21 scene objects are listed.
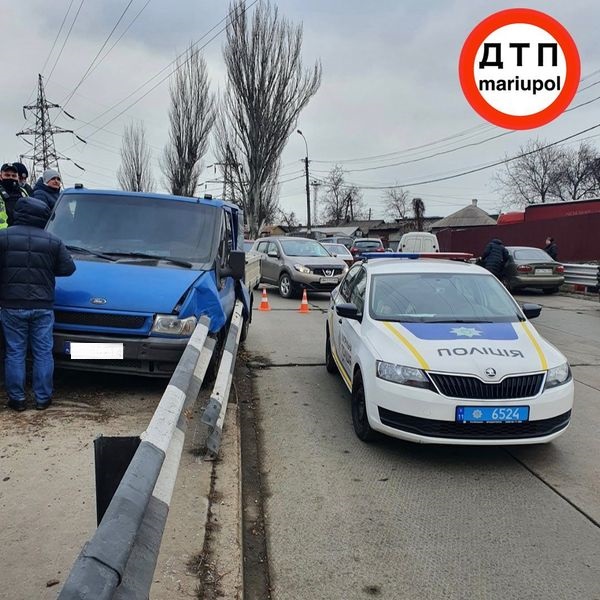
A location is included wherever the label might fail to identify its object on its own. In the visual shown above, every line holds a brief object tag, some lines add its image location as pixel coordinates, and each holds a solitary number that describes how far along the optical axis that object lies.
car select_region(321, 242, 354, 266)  20.84
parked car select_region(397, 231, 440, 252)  22.25
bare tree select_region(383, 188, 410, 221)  94.38
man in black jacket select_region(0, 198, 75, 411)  4.72
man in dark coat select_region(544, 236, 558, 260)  19.75
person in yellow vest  6.62
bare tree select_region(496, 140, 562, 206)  63.59
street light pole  43.90
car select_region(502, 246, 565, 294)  17.48
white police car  4.21
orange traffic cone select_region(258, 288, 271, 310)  13.20
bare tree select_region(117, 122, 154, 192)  46.16
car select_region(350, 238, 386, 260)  27.14
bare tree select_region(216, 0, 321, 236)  31.50
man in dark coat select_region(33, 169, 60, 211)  6.98
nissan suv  15.43
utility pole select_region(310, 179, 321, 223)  83.27
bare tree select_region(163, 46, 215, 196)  38.69
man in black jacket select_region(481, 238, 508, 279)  13.31
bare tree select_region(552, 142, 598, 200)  59.34
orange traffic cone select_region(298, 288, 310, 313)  12.85
